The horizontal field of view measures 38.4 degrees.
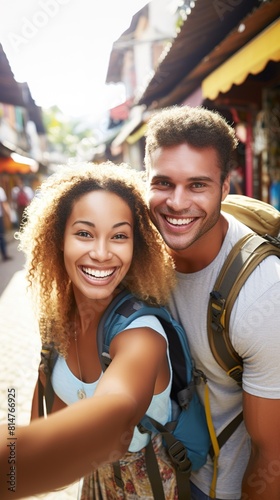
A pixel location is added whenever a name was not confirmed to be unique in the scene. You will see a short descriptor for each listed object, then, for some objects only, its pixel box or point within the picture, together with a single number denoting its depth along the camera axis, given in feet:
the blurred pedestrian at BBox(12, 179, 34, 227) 51.13
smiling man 5.06
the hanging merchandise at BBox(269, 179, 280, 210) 17.33
